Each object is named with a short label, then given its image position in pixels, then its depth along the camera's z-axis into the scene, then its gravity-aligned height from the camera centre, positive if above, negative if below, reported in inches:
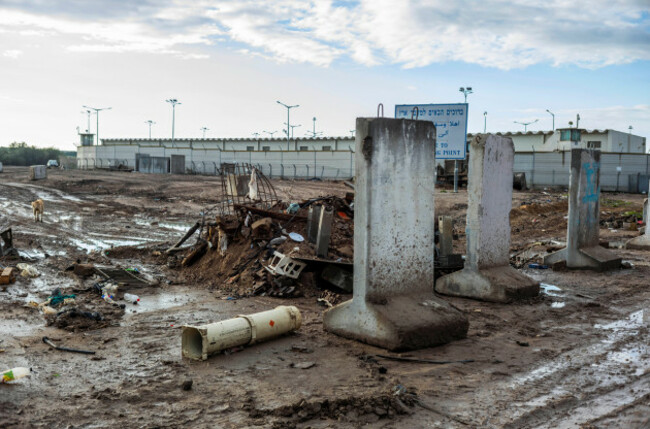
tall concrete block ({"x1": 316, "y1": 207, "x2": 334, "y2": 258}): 373.4 -43.6
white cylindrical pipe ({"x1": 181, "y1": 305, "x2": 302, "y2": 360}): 222.2 -67.7
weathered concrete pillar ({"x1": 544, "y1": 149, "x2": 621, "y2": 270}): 424.2 -33.6
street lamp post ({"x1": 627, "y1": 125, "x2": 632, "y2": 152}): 2434.8 +150.5
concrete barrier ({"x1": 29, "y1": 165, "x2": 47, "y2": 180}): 1547.7 -31.1
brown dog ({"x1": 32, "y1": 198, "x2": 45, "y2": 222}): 743.7 -61.8
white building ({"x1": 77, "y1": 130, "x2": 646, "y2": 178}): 2036.2 +45.2
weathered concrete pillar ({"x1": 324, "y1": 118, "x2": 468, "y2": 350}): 242.4 -33.3
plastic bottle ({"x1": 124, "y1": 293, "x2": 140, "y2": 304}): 332.6 -78.7
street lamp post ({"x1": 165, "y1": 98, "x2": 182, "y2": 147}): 3058.6 +342.8
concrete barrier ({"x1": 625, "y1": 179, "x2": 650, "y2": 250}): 541.7 -63.1
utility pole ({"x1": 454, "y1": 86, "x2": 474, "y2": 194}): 1824.1 +265.3
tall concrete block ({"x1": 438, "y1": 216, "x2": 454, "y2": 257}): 401.1 -44.8
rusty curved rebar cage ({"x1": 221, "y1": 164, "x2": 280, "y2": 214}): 471.0 -14.6
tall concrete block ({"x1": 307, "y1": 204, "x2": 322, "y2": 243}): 395.2 -38.1
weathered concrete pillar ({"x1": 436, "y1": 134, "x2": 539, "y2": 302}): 336.5 -37.4
